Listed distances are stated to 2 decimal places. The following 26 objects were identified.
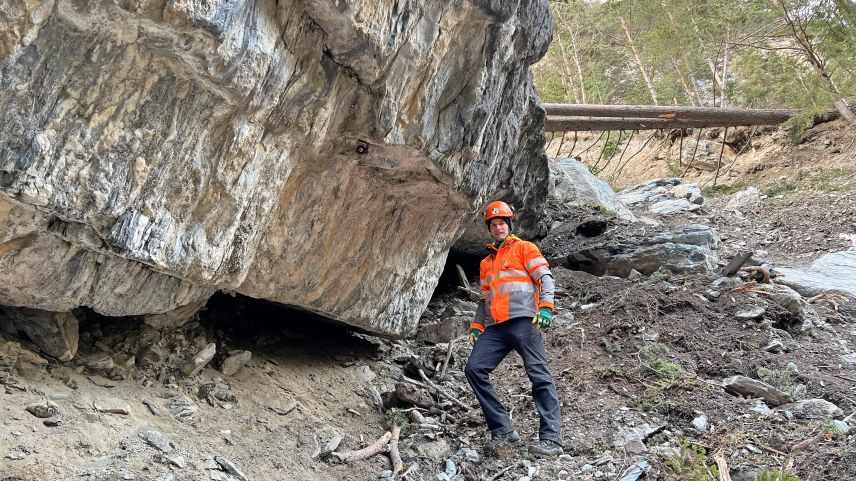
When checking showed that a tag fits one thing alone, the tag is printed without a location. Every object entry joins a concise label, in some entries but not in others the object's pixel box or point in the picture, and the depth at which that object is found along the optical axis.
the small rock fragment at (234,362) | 5.90
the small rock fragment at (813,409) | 5.45
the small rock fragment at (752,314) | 7.45
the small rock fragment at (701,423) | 5.41
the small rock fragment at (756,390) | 5.78
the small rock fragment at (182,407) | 4.97
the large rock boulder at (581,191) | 12.42
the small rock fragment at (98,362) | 4.99
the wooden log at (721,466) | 4.54
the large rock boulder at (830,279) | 8.16
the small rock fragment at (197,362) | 5.54
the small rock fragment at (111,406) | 4.53
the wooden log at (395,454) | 5.21
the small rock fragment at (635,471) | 4.75
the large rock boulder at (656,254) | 9.02
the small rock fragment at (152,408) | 4.85
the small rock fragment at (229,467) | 4.50
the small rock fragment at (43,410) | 4.17
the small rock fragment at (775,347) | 6.82
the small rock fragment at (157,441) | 4.37
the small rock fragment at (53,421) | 4.14
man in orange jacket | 5.44
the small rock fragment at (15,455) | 3.74
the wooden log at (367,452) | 5.23
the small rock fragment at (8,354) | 4.44
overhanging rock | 3.27
